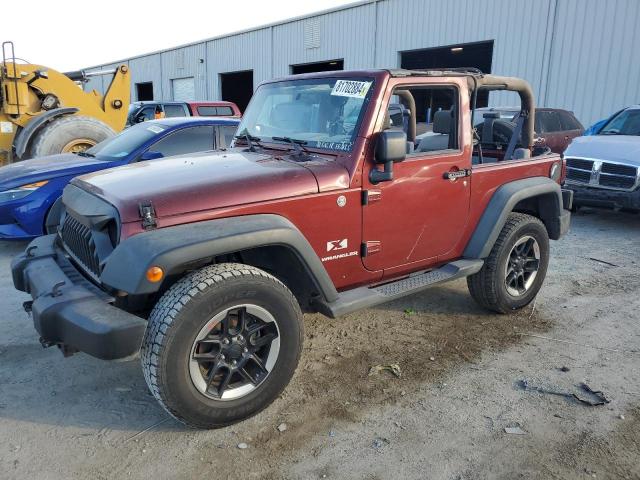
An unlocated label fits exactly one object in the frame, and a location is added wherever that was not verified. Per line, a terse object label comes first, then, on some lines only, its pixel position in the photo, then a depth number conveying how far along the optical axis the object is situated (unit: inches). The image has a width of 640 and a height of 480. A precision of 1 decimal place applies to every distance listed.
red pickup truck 498.3
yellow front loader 319.6
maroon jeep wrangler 102.4
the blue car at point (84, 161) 218.1
